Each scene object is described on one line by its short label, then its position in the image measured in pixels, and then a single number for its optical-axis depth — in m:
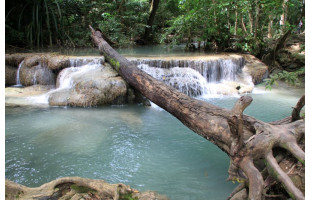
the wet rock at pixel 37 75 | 8.17
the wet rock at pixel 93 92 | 6.57
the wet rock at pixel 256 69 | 9.30
